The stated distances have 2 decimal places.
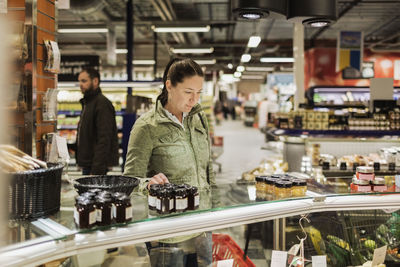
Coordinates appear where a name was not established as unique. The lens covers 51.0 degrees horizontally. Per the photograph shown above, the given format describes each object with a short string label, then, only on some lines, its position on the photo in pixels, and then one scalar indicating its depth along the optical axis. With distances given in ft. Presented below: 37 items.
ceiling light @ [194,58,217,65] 56.54
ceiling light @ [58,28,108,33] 32.86
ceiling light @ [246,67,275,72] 74.09
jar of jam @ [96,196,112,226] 5.41
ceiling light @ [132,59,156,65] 59.73
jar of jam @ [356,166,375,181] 8.50
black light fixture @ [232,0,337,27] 9.23
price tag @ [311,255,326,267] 8.55
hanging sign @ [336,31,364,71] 43.75
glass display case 4.98
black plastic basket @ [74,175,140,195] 6.17
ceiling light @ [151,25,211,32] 30.94
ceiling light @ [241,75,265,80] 112.16
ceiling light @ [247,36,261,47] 30.48
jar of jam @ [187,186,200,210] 6.34
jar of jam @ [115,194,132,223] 5.58
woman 8.17
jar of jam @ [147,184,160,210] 6.20
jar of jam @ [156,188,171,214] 6.09
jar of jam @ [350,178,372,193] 8.26
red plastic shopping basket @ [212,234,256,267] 9.11
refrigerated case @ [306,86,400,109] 48.26
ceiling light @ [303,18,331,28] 9.94
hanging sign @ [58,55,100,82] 27.94
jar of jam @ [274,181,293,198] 7.62
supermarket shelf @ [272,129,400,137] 22.84
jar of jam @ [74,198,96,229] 5.30
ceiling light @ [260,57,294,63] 49.26
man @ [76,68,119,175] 16.25
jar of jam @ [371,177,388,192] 8.28
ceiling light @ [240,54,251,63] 37.95
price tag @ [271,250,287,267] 8.16
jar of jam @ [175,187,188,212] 6.16
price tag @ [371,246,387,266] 9.17
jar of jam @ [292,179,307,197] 7.74
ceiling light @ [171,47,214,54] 43.62
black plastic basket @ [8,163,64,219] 5.42
